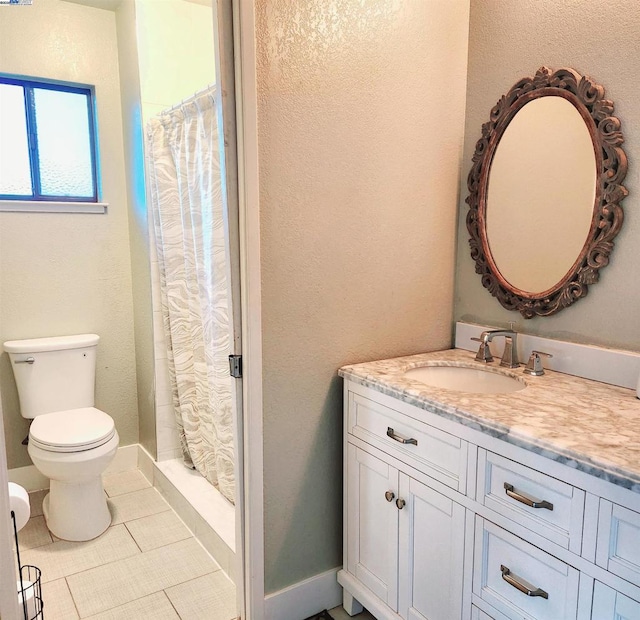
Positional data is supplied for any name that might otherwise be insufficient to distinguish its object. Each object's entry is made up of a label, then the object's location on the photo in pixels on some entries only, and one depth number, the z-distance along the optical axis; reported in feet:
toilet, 7.14
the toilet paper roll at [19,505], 4.86
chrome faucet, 5.74
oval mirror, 5.02
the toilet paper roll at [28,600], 4.98
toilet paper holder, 4.91
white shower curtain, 7.03
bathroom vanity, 3.34
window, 8.39
